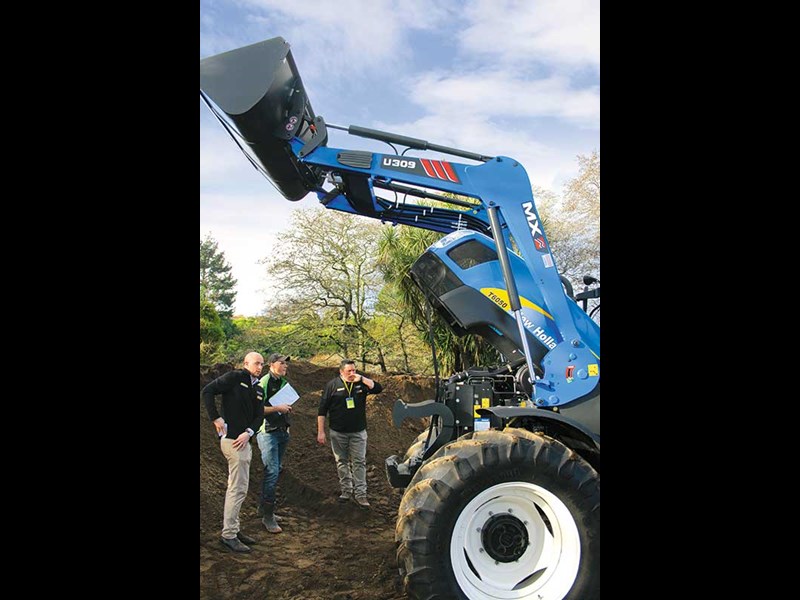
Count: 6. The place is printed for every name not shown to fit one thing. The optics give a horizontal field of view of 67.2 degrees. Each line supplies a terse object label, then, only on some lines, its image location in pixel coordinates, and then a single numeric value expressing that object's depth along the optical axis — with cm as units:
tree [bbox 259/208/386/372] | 1088
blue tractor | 345
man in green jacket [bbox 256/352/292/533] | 615
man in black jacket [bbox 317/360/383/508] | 696
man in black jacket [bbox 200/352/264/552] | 546
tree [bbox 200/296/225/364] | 963
